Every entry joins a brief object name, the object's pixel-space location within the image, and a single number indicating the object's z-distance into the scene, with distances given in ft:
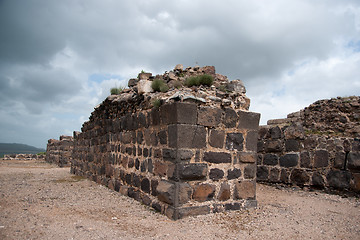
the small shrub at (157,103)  14.61
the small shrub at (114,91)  23.52
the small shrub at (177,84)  15.73
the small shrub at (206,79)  15.43
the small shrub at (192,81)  15.37
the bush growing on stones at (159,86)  16.20
